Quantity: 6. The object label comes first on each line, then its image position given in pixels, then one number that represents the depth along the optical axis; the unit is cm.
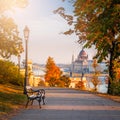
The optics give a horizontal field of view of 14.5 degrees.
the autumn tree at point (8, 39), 3467
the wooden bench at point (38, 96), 2410
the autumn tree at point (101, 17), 1950
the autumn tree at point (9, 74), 4134
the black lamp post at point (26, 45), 3223
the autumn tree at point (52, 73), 9588
